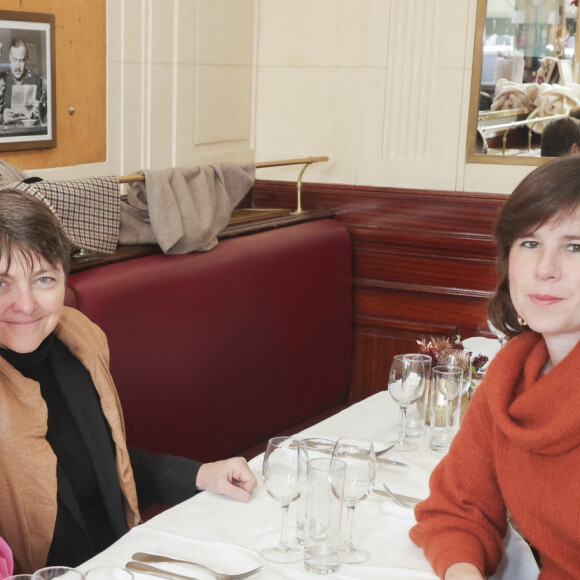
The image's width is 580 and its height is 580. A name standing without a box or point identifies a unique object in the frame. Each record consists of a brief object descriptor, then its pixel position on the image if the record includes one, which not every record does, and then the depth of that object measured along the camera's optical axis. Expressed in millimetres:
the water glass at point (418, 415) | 2121
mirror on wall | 3744
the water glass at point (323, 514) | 1392
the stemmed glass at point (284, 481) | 1479
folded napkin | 1660
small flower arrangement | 2232
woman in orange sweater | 1444
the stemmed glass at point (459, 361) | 2214
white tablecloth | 1451
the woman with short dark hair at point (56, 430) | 1800
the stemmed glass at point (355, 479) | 1498
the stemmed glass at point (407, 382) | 2066
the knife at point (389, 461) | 1925
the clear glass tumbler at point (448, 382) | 2057
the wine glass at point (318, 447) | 1731
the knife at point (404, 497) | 1712
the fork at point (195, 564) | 1391
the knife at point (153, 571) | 1374
